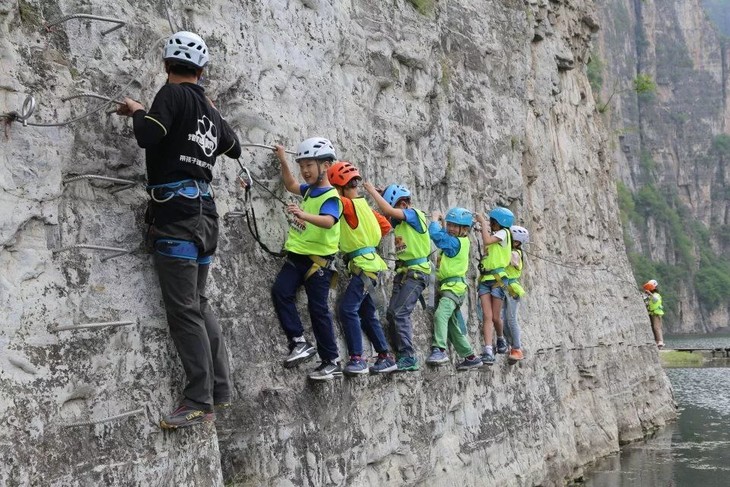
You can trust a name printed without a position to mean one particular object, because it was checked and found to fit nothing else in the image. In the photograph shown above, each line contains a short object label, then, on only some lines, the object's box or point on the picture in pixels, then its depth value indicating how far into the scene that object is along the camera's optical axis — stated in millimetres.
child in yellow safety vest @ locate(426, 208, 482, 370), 10609
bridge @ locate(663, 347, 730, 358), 39031
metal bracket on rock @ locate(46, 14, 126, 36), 6078
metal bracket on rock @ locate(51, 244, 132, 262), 5875
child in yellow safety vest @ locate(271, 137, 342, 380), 7691
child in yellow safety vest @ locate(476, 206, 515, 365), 11922
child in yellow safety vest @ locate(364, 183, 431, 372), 9438
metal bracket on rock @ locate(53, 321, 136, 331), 5746
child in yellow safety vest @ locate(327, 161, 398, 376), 8367
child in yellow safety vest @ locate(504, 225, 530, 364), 12242
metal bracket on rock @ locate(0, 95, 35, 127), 5625
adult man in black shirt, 6145
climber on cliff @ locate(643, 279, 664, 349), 26116
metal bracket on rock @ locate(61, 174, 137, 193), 6035
